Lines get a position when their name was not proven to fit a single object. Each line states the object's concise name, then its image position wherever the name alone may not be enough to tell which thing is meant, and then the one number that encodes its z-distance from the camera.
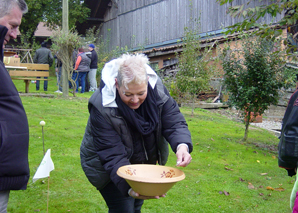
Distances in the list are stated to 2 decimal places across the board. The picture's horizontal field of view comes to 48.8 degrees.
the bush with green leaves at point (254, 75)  7.38
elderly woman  2.39
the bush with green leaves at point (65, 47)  11.72
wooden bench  12.07
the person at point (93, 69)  14.43
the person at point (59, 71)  14.55
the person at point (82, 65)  13.63
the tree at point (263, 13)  5.93
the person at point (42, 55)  14.69
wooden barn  16.52
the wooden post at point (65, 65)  11.97
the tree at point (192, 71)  11.01
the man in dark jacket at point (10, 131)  1.98
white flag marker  3.15
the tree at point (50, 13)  26.20
